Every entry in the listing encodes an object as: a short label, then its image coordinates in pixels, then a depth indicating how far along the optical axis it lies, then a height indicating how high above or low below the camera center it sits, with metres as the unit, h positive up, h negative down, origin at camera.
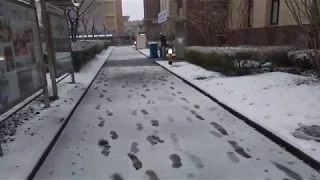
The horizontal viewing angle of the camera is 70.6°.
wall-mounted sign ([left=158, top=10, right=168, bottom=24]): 16.69 +2.40
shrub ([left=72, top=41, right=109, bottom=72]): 10.40 -0.33
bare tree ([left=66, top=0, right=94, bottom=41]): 17.62 +1.90
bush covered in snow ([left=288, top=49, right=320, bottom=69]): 7.27 -0.40
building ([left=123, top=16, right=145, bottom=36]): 56.24 +7.75
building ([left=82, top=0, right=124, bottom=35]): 55.99 +8.27
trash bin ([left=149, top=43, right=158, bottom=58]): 17.82 -0.17
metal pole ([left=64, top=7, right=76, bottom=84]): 7.79 -0.97
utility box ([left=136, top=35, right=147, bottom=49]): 29.27 +0.89
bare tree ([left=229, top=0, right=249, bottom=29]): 13.72 +2.07
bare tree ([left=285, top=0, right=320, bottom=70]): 6.33 +0.77
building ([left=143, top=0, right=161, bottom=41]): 38.88 +6.46
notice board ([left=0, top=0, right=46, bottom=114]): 3.48 -0.07
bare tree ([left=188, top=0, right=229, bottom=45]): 13.84 +1.80
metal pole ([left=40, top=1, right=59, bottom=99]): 5.72 +0.21
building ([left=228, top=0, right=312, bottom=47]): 10.14 +1.18
